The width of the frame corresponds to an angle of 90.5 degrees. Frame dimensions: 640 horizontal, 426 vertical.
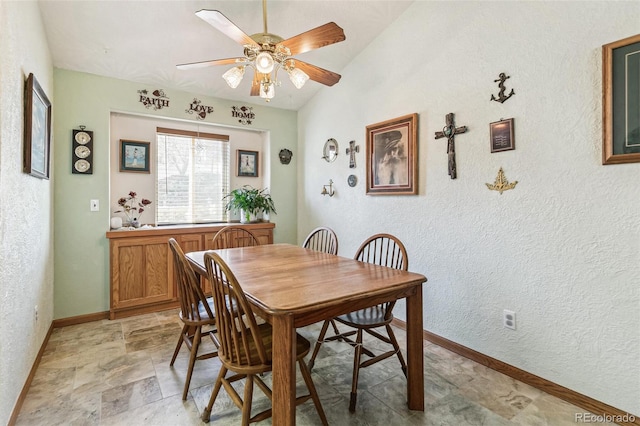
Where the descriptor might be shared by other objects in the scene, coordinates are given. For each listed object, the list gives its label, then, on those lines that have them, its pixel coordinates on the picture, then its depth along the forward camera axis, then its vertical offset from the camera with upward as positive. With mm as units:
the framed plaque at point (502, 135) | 2074 +499
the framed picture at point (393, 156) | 2715 +497
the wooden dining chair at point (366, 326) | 1816 -677
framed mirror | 3619 +714
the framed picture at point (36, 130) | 1857 +543
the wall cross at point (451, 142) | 2416 +526
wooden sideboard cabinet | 3059 -555
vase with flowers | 3354 +56
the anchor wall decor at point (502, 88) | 2109 +821
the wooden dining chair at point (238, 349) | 1354 -643
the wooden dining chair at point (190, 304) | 1831 -560
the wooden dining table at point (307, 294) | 1266 -380
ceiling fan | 1749 +978
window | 3629 +429
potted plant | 3799 +104
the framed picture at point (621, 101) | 1597 +562
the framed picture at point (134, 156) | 3359 +606
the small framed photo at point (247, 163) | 4098 +637
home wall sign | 3846 +1204
